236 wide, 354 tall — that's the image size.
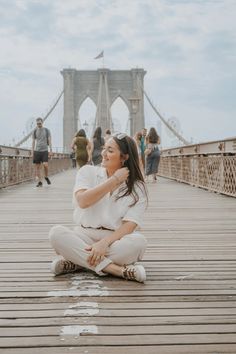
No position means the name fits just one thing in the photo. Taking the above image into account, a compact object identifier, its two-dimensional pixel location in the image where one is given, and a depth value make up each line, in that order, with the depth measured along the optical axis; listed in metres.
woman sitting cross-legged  2.46
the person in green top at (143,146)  10.72
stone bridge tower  45.16
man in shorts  8.78
